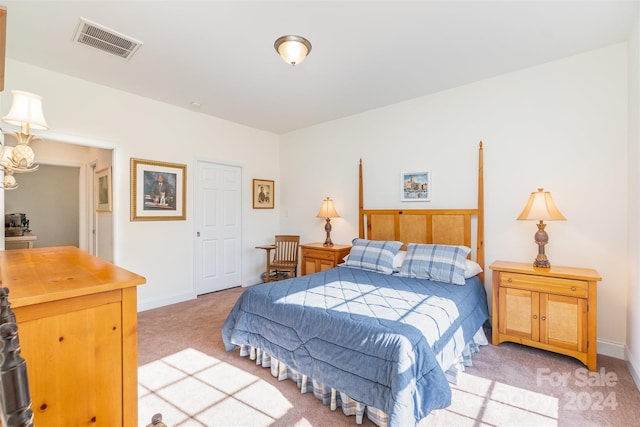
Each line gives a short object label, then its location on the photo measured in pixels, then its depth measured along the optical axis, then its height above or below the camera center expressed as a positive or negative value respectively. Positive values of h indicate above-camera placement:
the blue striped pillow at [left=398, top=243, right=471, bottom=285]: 2.90 -0.52
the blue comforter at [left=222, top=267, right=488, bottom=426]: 1.64 -0.81
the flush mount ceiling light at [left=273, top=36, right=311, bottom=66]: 2.40 +1.33
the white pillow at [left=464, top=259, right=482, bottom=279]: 2.98 -0.59
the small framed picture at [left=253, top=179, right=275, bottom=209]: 5.16 +0.33
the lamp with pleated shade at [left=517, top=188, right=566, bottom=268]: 2.65 -0.02
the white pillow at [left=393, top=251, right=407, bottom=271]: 3.33 -0.55
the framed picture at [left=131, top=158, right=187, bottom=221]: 3.78 +0.29
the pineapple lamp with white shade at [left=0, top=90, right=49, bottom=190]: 1.67 +0.50
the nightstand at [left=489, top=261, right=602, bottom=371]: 2.39 -0.83
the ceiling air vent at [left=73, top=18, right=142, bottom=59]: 2.36 +1.45
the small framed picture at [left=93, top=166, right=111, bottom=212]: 3.93 +0.33
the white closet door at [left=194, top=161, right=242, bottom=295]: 4.48 -0.23
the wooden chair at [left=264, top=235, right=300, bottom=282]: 4.99 -0.63
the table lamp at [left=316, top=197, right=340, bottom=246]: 4.44 -0.02
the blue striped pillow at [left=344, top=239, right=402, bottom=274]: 3.35 -0.50
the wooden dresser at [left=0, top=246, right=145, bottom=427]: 0.96 -0.46
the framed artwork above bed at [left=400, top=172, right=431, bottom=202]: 3.72 +0.32
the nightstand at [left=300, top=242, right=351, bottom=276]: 4.14 -0.63
